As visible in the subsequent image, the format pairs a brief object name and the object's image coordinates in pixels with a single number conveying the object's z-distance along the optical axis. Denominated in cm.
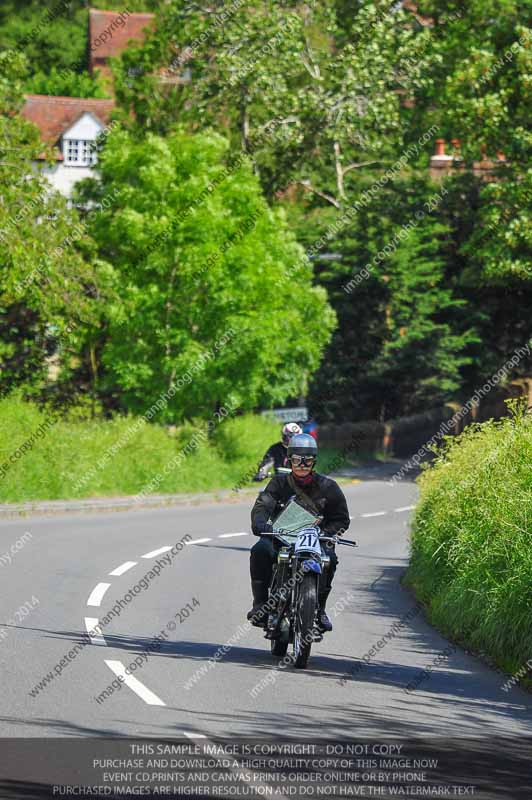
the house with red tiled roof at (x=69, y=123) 6731
